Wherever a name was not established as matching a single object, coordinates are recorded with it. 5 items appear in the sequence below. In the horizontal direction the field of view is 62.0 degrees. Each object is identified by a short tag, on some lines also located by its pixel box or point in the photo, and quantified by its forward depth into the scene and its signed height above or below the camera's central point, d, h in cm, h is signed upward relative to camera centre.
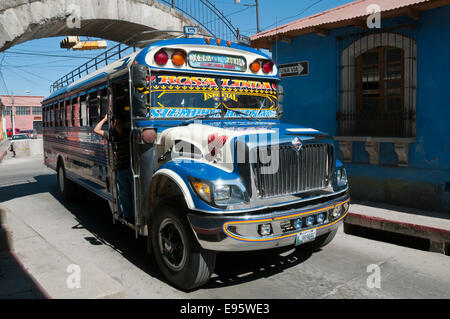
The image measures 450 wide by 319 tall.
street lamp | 2598 +831
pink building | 6550 +308
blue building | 704 +68
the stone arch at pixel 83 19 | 821 +296
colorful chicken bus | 366 -37
